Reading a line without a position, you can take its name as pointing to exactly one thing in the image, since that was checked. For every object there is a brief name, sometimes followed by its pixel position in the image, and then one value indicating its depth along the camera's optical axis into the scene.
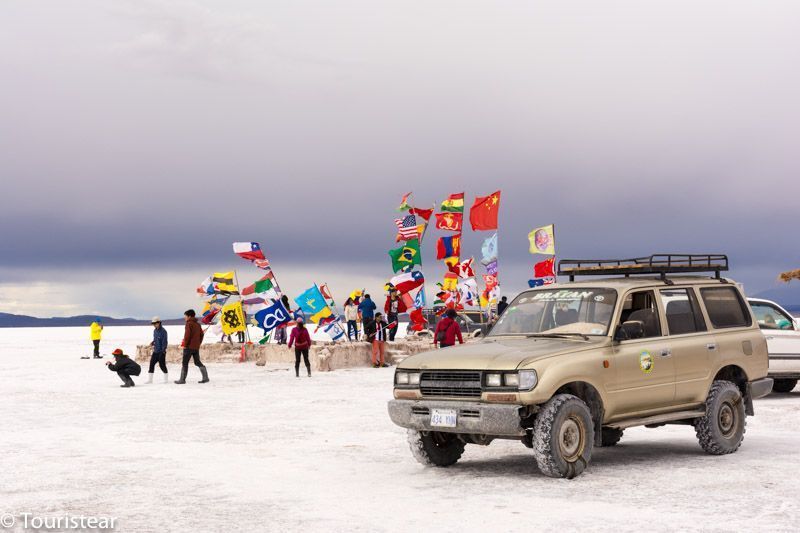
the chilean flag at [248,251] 33.81
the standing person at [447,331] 22.11
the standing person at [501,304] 37.14
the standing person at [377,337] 31.59
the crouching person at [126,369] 24.80
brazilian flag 36.91
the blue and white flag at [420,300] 36.78
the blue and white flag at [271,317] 33.38
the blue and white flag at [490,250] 42.34
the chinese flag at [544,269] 41.41
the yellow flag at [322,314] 33.44
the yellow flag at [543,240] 40.56
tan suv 9.84
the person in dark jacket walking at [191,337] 24.98
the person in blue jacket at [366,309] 32.69
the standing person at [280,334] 36.25
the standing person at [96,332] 40.19
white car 18.77
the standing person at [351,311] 37.44
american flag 37.28
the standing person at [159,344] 25.56
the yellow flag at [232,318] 33.69
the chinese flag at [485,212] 41.50
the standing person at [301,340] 26.39
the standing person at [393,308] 35.69
